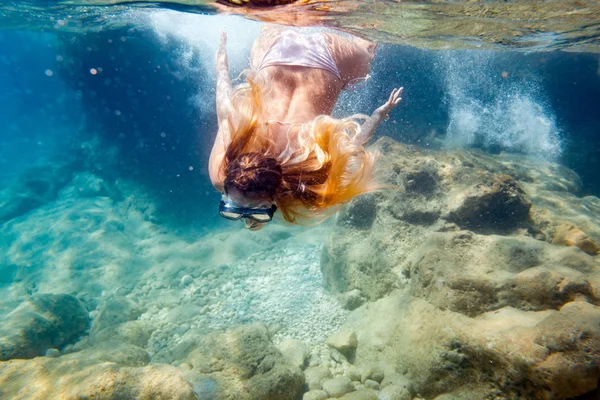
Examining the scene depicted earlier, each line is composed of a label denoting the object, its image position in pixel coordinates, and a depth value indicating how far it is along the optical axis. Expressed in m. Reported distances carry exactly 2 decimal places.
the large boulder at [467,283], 2.89
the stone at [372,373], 4.30
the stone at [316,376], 4.46
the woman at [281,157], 2.32
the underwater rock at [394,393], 3.75
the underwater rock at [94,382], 3.29
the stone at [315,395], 4.08
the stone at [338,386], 4.20
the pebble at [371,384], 4.18
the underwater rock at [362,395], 3.71
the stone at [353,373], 4.50
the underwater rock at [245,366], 4.00
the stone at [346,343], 5.07
